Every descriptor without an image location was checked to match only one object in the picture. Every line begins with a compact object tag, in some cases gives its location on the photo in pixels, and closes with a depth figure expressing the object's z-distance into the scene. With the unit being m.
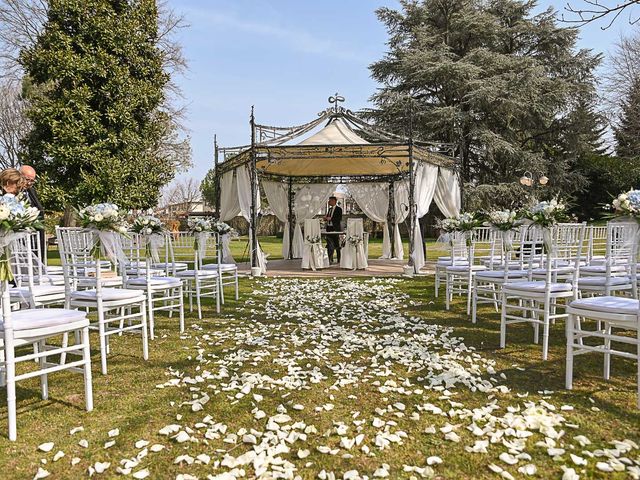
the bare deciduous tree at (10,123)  19.16
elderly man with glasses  5.05
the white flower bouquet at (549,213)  4.14
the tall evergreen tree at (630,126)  19.39
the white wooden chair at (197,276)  6.10
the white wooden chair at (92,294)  3.80
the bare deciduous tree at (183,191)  42.20
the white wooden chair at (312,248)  11.06
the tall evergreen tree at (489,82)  19.12
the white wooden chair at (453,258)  6.82
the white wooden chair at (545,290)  4.05
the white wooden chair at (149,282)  4.85
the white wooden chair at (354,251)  11.16
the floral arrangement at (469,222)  5.89
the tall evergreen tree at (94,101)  11.75
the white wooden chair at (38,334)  2.66
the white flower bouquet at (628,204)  3.11
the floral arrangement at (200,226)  6.16
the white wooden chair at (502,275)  4.99
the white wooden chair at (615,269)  3.44
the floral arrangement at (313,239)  11.09
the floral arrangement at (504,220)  5.04
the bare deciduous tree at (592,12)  4.01
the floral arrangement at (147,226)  5.40
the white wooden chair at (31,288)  4.06
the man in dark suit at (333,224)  12.45
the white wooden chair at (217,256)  6.74
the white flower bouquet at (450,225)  6.32
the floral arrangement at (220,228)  6.89
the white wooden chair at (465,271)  5.94
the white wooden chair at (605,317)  3.03
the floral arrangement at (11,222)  2.59
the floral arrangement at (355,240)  11.10
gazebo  10.52
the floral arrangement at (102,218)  3.77
